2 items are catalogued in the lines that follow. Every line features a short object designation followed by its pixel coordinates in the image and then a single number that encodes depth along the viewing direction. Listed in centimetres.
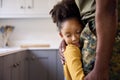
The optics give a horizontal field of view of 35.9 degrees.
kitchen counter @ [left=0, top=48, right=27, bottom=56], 160
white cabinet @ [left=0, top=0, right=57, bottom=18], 271
